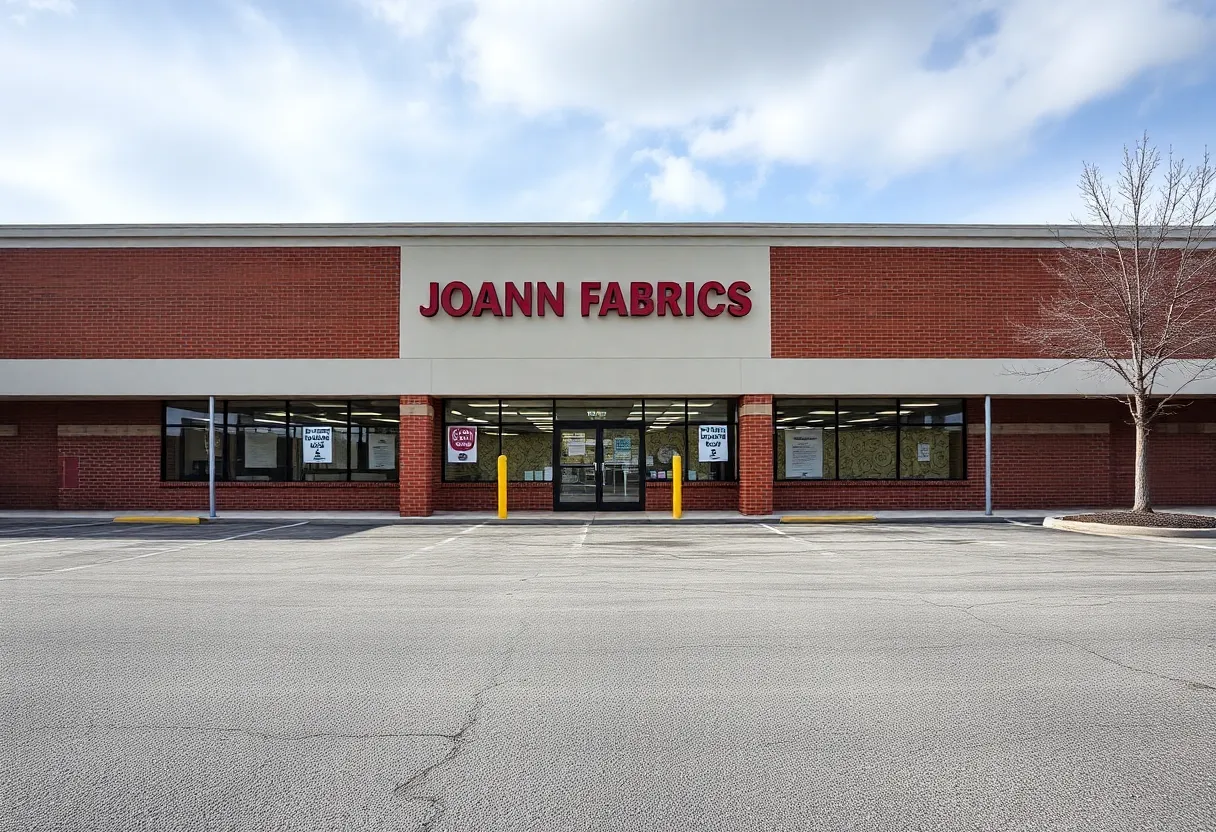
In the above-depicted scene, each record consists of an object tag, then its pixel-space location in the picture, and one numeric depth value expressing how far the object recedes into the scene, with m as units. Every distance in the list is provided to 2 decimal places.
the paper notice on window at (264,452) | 20.36
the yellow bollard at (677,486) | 18.41
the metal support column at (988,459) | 18.44
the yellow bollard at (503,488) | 18.47
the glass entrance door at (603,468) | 20.25
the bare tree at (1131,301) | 17.47
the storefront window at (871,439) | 20.16
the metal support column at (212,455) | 18.31
